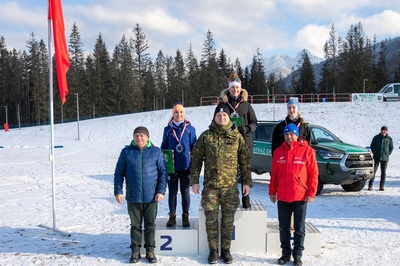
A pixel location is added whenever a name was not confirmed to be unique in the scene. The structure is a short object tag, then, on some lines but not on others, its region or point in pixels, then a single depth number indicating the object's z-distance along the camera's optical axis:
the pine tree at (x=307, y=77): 71.00
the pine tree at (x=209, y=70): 67.81
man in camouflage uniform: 4.70
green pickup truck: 9.16
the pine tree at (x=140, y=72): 67.75
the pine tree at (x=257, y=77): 72.04
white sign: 37.38
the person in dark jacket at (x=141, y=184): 4.80
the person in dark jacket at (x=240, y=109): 5.37
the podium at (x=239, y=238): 5.07
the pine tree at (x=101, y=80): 66.44
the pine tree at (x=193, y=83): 69.38
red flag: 6.31
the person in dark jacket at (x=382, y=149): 10.27
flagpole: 6.13
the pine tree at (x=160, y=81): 73.44
